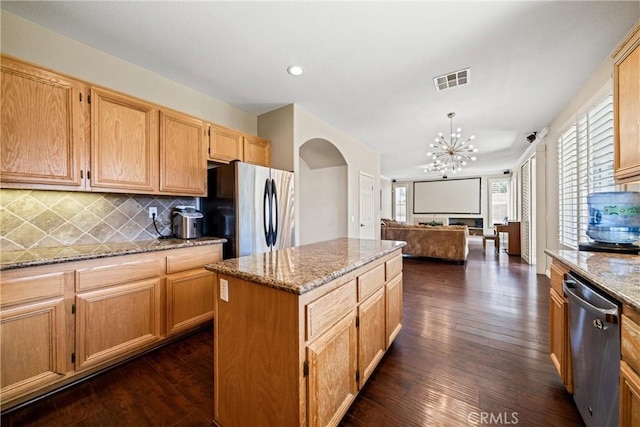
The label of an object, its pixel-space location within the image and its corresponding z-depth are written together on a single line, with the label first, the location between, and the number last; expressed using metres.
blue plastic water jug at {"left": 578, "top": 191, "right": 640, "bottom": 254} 1.80
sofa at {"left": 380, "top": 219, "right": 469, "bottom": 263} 5.50
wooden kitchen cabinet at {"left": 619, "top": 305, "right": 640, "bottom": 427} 0.91
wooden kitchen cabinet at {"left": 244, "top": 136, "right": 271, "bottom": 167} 3.23
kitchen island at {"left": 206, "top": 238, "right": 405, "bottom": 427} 1.10
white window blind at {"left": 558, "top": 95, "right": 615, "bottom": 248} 2.63
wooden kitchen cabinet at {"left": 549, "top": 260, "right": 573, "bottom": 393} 1.52
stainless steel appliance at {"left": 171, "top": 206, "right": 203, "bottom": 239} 2.61
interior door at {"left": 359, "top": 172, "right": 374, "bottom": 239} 5.33
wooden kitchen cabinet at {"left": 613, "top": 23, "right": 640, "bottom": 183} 1.49
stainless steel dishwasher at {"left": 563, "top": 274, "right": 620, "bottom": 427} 1.04
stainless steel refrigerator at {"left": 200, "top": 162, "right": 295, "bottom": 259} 2.65
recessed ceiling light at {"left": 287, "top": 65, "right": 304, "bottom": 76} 2.59
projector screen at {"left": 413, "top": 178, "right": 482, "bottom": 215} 10.14
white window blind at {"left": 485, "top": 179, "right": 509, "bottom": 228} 9.66
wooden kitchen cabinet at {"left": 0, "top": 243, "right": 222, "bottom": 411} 1.51
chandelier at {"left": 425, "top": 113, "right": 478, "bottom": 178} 4.87
